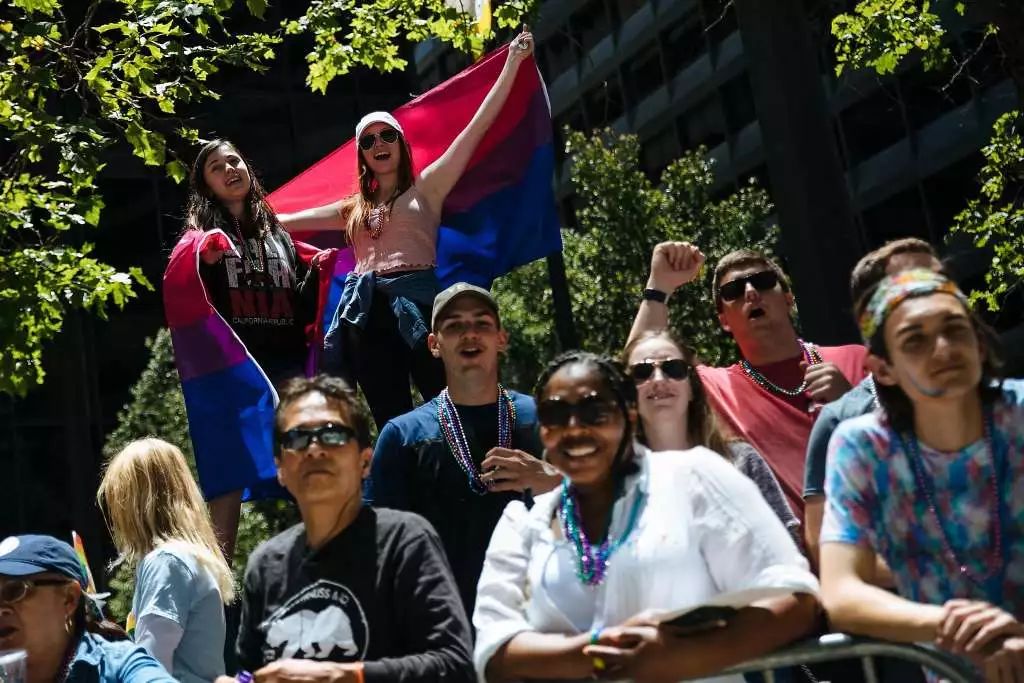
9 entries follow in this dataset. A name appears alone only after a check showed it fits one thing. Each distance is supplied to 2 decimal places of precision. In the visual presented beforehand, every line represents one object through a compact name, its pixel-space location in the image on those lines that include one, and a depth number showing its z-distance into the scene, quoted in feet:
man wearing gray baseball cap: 17.43
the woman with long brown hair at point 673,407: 16.05
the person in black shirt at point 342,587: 12.80
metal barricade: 11.39
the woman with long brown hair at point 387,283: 23.82
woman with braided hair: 11.49
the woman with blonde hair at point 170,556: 18.40
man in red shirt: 17.06
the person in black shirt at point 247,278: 24.09
